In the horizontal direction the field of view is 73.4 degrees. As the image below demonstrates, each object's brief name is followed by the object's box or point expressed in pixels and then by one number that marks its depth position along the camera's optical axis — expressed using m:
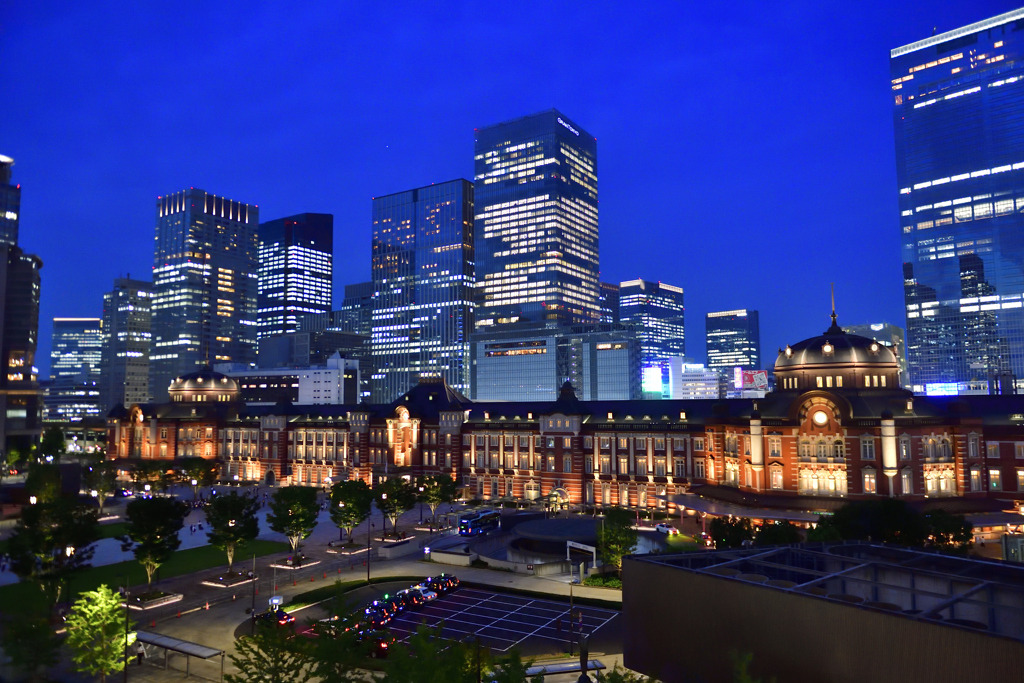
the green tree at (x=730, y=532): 57.47
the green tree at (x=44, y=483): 67.56
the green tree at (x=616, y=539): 60.06
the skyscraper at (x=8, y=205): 176.38
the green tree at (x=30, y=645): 29.06
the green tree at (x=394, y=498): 77.56
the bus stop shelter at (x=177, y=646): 37.94
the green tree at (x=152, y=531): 54.72
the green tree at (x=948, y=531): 54.78
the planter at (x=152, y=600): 52.16
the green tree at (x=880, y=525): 53.66
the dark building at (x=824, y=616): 22.58
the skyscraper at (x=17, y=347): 145.25
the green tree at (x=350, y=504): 70.62
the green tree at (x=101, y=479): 95.94
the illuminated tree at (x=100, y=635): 34.19
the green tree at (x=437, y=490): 86.38
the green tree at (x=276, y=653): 27.41
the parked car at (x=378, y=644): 29.95
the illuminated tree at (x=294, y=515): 65.53
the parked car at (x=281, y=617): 44.53
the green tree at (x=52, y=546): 48.06
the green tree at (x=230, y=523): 60.41
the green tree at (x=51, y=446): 140.00
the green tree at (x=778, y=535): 51.97
